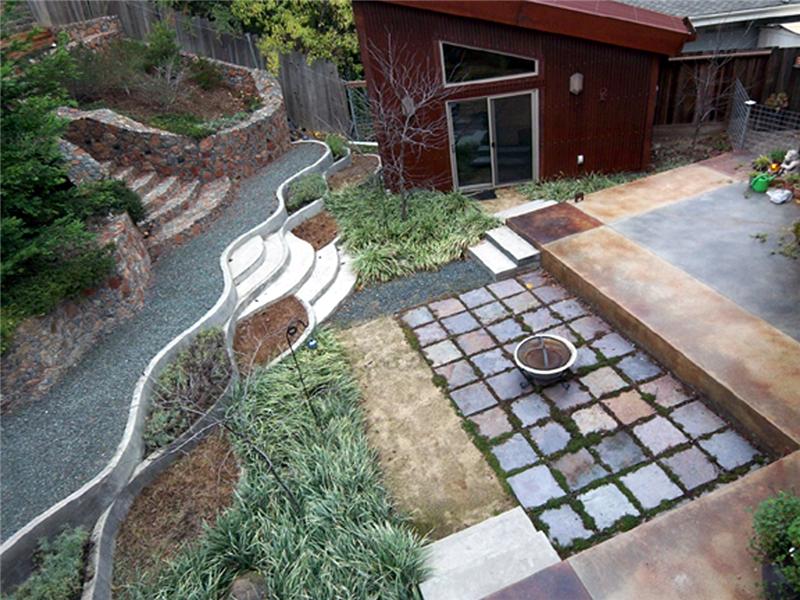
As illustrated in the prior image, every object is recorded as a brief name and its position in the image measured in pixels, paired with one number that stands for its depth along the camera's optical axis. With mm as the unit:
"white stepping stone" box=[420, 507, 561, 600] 3754
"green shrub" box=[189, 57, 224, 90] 11477
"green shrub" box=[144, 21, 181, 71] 10961
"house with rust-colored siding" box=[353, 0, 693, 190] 7773
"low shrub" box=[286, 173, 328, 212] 9094
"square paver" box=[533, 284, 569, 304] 6703
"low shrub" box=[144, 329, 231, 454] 5152
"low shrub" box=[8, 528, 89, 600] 3871
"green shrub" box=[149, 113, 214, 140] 9195
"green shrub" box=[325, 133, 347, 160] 10829
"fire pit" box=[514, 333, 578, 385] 5156
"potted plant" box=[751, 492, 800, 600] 3219
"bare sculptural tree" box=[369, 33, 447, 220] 8117
